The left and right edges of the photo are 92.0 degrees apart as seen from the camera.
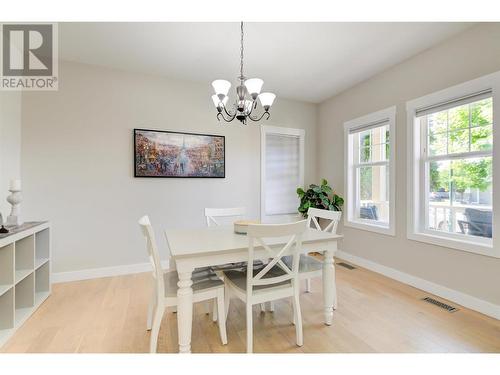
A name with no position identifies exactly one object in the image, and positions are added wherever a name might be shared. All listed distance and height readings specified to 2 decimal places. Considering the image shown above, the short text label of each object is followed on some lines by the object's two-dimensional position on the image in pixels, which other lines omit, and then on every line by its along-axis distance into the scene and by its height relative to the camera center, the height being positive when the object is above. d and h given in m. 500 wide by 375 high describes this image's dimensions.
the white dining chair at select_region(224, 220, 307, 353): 1.54 -0.64
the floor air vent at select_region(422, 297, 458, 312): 2.26 -1.13
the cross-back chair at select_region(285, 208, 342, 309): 1.98 -0.66
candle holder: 2.17 -0.15
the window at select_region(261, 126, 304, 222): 3.95 +0.31
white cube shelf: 1.85 -0.72
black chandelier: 1.93 +0.78
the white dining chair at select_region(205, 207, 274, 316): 2.05 -0.39
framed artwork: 3.15 +0.48
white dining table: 1.52 -0.44
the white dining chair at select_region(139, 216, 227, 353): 1.54 -0.69
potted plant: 3.76 -0.16
